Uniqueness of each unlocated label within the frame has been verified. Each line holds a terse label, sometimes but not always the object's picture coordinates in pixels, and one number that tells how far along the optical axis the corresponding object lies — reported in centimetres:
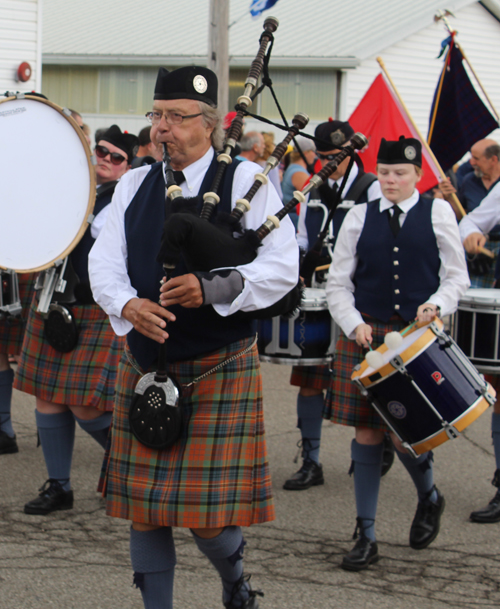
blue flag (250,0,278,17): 1939
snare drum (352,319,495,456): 609
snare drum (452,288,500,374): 777
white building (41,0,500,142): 3076
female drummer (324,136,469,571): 666
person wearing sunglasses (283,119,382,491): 852
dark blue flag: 1253
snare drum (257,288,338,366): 822
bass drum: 678
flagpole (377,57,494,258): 987
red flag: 1213
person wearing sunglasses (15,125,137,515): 728
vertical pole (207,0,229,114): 1819
